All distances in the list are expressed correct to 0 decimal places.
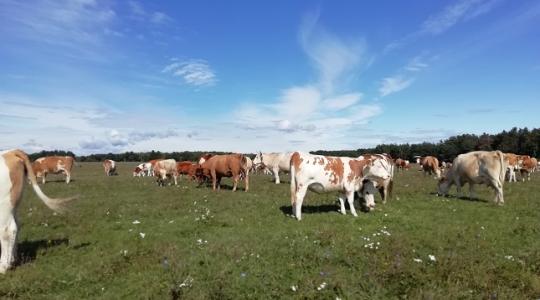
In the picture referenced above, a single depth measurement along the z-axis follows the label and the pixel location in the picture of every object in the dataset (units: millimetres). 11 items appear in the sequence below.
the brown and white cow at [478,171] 19531
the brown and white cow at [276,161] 34375
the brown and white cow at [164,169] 32550
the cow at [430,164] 41638
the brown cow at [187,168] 36875
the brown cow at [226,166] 26750
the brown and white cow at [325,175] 14680
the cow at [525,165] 38875
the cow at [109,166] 55284
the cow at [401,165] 63500
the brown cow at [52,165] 36812
